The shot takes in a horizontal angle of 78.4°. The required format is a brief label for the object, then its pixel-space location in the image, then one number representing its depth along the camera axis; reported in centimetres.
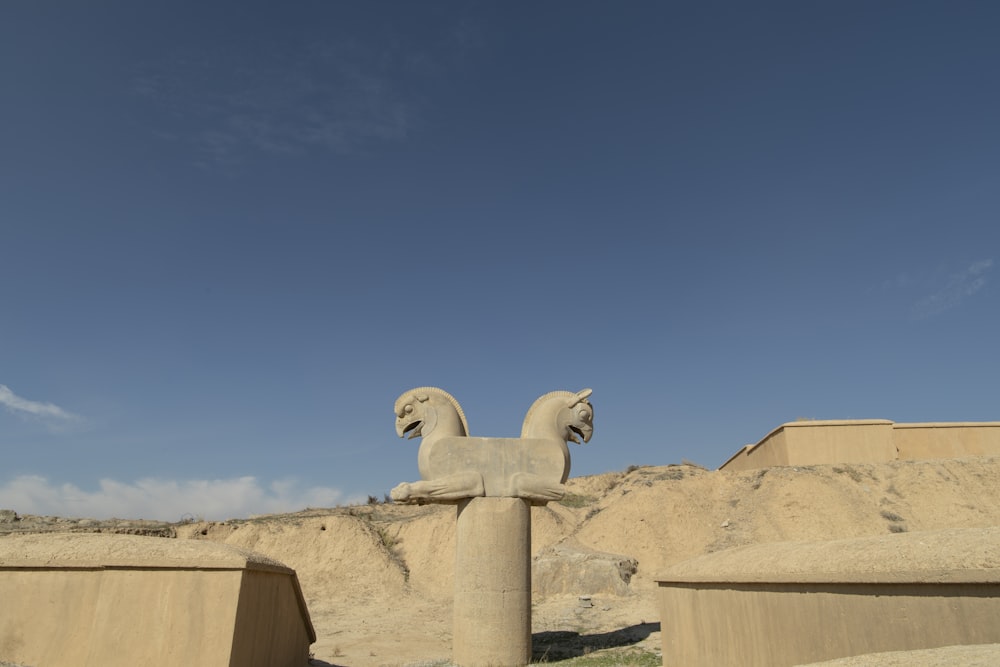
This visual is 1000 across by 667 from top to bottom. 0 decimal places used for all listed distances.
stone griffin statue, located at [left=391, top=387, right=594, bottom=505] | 947
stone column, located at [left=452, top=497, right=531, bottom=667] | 886
